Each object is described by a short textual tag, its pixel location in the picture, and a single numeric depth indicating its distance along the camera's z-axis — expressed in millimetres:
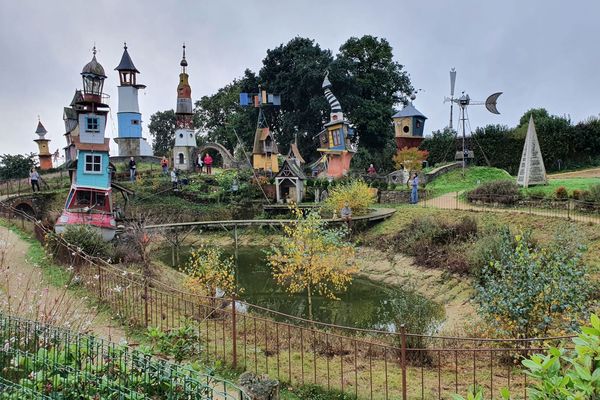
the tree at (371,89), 42281
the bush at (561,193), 19625
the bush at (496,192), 21328
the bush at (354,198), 23906
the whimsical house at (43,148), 41562
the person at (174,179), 32881
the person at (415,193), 25047
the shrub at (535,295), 7887
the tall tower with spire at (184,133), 41656
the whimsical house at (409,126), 33875
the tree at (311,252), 13133
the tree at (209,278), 12414
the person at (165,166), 37031
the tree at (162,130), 64125
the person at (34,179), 29281
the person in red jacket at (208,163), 39128
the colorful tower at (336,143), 32781
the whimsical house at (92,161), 19553
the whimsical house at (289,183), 29094
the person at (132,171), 34406
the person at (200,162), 40575
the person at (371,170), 35509
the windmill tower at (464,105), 29844
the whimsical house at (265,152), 38250
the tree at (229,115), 47469
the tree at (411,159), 30098
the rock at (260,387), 5570
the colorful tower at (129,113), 40250
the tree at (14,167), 37969
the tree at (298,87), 41438
